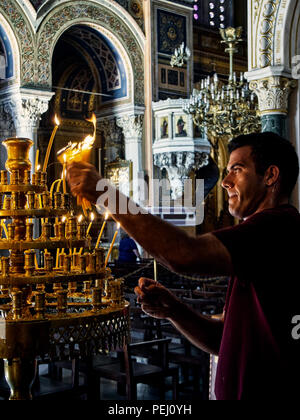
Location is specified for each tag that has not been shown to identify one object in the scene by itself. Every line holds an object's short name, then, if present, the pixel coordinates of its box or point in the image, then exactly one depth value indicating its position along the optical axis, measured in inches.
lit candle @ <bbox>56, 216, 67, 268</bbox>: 107.6
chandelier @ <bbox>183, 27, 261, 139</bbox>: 487.8
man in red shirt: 68.3
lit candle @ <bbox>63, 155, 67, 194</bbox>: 78.2
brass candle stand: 94.6
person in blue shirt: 530.0
